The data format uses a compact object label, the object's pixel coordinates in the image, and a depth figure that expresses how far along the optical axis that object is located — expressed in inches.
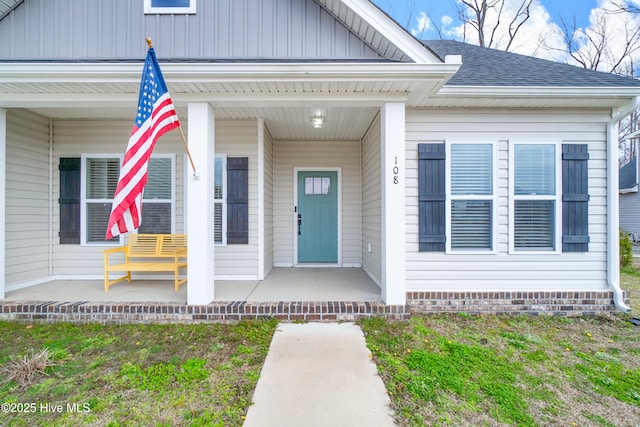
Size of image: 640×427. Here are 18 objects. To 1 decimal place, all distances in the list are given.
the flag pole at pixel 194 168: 127.8
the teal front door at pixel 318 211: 227.9
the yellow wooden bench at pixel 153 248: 168.2
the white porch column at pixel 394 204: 134.3
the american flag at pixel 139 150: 103.2
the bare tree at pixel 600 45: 493.0
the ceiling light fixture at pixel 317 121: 169.3
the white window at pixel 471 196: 151.6
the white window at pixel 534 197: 151.9
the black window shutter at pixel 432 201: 149.9
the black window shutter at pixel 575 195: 150.6
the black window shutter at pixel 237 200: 182.4
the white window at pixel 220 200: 182.5
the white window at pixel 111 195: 179.6
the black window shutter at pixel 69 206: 178.4
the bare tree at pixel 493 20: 442.0
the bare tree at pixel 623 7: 357.4
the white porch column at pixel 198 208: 132.3
